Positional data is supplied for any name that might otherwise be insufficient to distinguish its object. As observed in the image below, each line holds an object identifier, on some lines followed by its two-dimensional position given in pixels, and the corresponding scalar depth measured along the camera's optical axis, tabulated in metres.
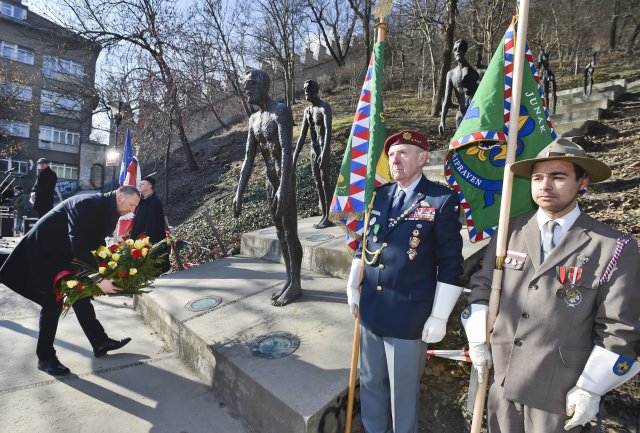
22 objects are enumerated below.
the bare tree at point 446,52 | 13.65
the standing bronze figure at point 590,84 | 11.92
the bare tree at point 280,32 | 22.00
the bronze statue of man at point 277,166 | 3.79
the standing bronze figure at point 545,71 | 9.72
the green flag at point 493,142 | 2.22
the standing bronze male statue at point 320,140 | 6.27
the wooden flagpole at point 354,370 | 2.34
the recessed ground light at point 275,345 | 3.07
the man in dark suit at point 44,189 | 8.88
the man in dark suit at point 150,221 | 5.56
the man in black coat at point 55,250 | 3.32
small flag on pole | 5.69
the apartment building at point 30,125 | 27.22
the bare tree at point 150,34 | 15.00
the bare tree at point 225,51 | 18.17
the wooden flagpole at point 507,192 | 1.81
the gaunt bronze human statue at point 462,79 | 5.90
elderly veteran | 2.06
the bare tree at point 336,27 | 29.97
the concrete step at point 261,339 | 2.46
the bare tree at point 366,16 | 22.09
